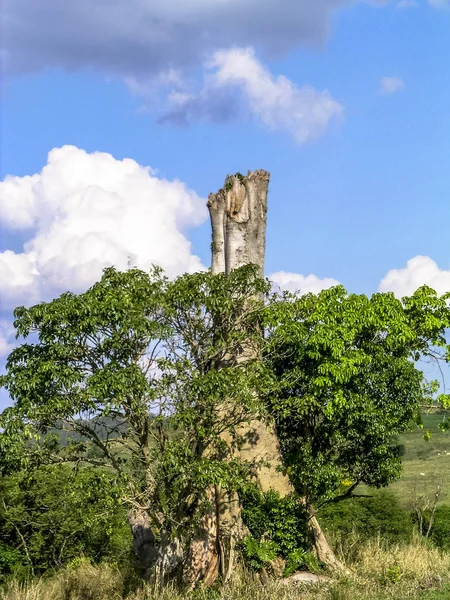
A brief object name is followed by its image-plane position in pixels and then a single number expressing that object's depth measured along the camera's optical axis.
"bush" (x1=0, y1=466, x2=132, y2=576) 32.91
